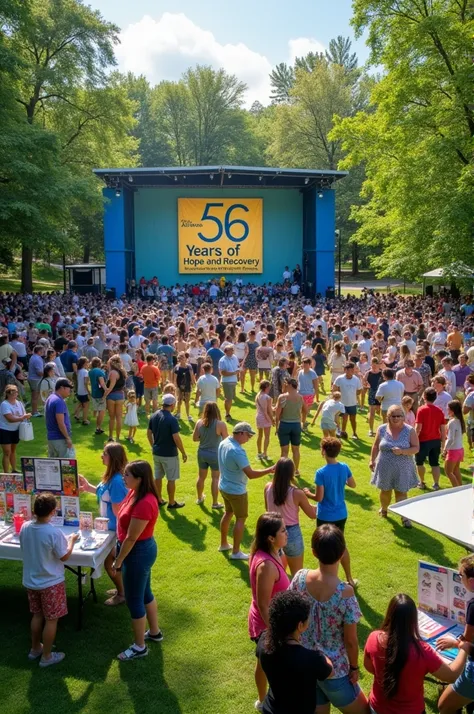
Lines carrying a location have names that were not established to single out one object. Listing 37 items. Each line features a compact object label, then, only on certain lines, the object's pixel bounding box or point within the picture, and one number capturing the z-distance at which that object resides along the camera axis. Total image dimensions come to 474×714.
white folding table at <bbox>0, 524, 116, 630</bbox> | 4.66
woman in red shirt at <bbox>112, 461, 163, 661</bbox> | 4.23
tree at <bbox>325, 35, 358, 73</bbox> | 54.31
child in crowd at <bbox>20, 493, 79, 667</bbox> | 4.30
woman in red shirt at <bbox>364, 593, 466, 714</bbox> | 2.94
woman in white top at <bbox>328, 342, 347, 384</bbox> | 11.65
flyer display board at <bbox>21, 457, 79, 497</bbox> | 4.90
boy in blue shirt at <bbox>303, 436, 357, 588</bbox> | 5.25
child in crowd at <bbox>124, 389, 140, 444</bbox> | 9.73
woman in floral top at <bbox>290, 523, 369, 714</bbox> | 3.30
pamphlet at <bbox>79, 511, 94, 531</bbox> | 4.98
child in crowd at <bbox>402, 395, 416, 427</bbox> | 7.74
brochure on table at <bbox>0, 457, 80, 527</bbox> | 4.92
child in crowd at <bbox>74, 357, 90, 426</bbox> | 10.38
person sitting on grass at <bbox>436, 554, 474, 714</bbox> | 3.35
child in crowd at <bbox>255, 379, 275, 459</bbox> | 8.38
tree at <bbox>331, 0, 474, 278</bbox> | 17.98
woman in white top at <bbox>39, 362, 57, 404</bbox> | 9.35
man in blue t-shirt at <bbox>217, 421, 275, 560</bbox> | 5.57
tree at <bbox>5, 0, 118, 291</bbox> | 28.86
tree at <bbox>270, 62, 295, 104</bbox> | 62.97
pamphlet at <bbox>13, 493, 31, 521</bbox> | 5.07
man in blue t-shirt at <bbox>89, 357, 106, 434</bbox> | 9.93
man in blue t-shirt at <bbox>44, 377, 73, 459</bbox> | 6.98
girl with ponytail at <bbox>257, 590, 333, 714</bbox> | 2.75
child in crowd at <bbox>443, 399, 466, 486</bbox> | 7.38
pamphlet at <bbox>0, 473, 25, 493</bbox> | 5.11
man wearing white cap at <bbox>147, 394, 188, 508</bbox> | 6.71
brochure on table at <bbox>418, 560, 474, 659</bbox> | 3.85
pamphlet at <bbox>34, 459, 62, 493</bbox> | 4.93
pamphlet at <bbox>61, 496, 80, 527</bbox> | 5.00
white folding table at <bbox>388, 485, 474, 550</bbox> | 4.33
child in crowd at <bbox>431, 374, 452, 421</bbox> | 8.21
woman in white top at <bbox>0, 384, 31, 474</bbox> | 7.59
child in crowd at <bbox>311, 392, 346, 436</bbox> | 8.63
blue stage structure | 28.36
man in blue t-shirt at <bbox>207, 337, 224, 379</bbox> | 12.02
